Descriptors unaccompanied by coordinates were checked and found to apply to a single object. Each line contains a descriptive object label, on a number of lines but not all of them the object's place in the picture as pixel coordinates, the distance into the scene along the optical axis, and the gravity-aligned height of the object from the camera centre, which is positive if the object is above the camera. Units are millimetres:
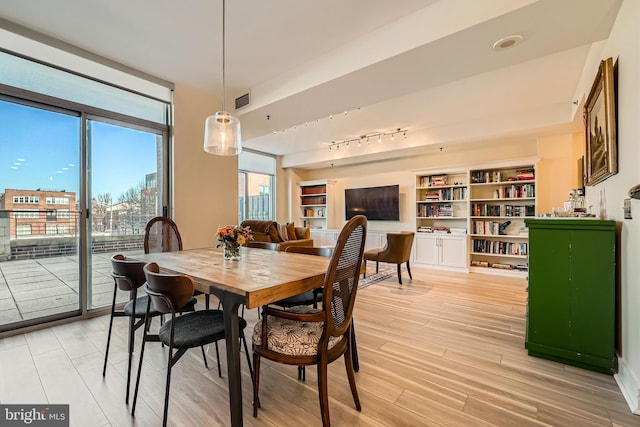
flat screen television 6340 +259
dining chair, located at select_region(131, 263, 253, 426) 1375 -643
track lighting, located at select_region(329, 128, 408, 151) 5387 +1570
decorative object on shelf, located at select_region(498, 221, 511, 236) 5164 -271
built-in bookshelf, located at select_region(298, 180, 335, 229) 7371 +275
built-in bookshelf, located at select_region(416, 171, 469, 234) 5637 +232
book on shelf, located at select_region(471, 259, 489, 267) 5285 -969
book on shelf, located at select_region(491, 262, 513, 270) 5043 -978
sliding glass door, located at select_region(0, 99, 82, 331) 2613 +23
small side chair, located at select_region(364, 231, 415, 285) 4395 -570
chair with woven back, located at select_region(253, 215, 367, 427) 1342 -632
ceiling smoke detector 2080 +1303
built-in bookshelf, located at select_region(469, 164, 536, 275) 4941 -49
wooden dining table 1313 -352
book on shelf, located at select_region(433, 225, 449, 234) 5637 -343
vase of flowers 2131 -198
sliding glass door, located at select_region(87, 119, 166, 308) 3135 +286
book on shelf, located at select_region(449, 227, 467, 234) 5431 -346
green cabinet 1927 -584
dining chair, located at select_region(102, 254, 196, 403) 1716 -415
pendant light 2311 +677
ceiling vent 3665 +1502
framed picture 1886 +649
